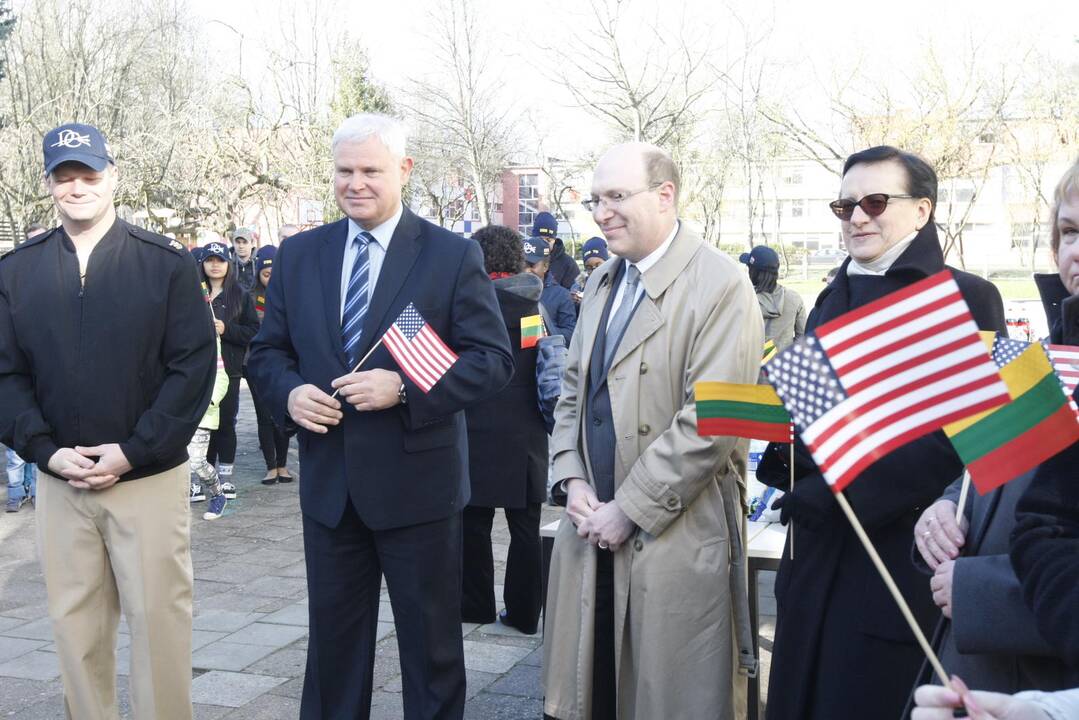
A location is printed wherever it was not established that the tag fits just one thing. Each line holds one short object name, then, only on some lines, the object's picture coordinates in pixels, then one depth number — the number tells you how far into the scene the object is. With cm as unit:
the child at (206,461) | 834
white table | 418
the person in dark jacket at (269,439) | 970
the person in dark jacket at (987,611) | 197
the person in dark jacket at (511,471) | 575
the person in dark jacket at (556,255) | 1185
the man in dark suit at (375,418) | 367
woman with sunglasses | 294
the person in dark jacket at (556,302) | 764
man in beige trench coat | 347
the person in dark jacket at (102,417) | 371
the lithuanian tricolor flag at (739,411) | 281
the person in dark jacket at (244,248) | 1372
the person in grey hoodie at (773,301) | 966
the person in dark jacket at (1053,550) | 173
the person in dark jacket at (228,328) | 920
